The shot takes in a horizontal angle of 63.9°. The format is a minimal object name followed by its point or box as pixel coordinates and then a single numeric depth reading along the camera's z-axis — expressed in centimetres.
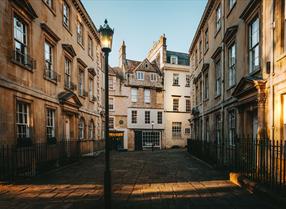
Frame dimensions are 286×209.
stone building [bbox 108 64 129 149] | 3206
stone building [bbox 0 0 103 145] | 873
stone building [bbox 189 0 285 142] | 770
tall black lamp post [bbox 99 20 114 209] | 516
